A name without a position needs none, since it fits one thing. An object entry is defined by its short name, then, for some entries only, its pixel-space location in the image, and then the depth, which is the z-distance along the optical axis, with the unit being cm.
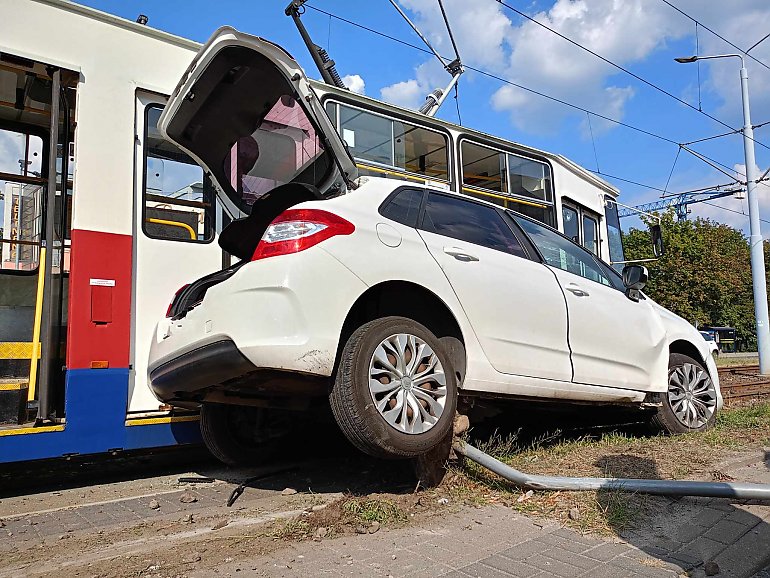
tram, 466
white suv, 352
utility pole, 1848
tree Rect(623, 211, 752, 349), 3572
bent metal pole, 375
